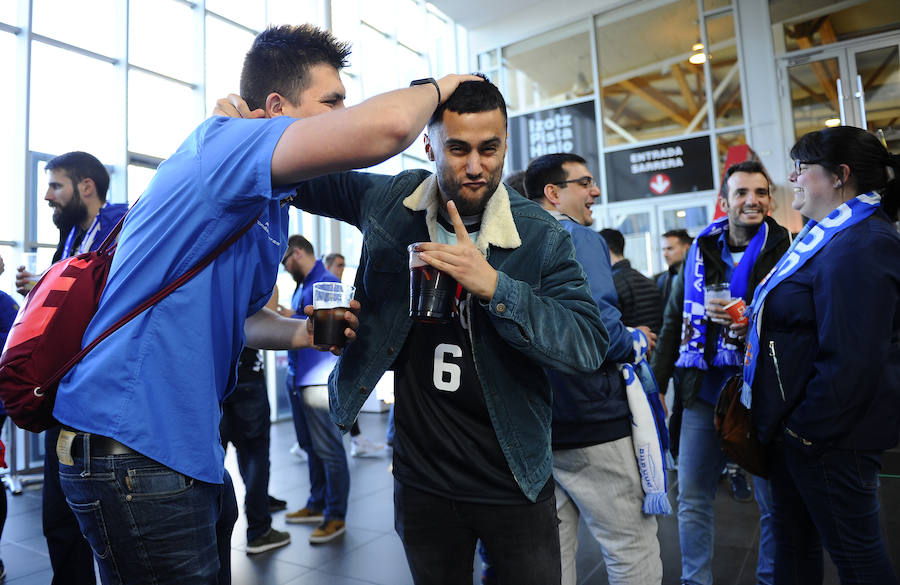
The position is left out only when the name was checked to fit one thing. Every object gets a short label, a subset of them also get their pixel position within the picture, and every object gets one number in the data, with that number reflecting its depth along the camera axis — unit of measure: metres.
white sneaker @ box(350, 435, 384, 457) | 5.72
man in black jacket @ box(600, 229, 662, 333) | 3.54
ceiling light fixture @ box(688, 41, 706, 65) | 9.37
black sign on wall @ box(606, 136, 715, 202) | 9.13
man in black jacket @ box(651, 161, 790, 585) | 2.32
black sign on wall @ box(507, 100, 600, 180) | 10.27
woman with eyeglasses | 1.69
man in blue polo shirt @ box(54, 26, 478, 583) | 0.97
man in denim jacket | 1.35
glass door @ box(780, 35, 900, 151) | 7.76
